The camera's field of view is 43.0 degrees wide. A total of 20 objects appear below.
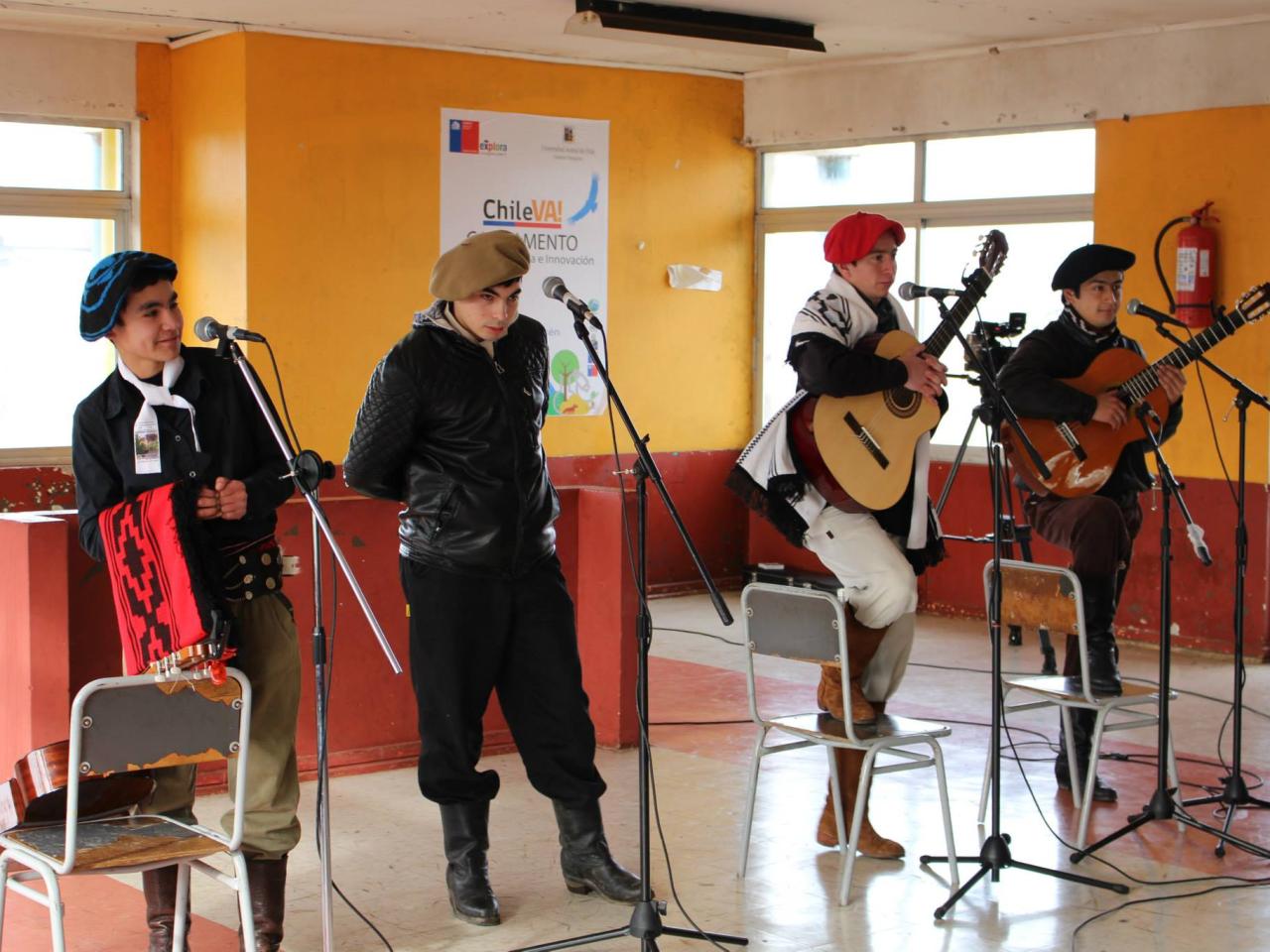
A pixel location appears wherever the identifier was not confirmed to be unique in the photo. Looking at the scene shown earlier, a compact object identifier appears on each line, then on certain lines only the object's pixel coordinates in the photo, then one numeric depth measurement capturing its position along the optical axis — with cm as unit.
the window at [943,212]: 829
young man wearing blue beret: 342
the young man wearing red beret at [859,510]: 434
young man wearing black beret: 513
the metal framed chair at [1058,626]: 457
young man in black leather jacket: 389
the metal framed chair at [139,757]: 299
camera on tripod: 429
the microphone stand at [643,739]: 347
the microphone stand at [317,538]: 320
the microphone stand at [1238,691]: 463
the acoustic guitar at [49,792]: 327
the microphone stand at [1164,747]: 457
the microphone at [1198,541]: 493
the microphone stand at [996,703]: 414
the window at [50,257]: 790
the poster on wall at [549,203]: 844
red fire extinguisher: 747
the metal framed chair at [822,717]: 416
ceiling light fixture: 739
